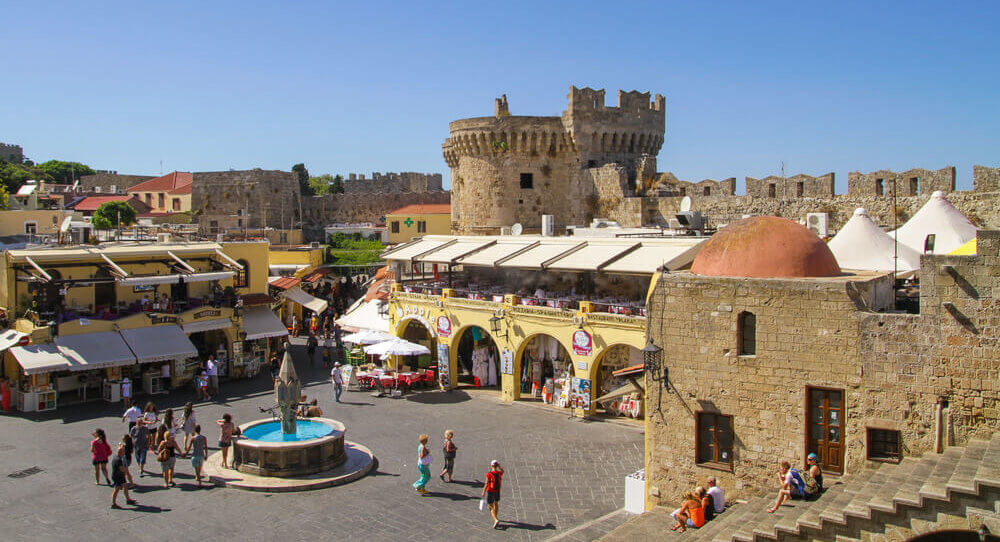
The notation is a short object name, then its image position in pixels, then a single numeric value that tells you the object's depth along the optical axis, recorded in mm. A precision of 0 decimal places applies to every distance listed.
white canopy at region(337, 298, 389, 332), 27234
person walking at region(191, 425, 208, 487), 15305
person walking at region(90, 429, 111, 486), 14929
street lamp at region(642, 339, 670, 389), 13031
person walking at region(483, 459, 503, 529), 13539
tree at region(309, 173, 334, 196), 90500
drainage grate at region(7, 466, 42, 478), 15633
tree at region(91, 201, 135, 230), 52012
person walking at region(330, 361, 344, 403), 22250
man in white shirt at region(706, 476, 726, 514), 12062
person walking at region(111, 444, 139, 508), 13867
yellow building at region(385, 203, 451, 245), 58781
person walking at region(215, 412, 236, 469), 16219
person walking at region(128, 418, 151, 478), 15672
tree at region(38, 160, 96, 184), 100075
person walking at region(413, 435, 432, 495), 14875
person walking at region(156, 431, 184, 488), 14930
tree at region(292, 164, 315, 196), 74312
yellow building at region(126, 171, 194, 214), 64812
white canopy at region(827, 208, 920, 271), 17500
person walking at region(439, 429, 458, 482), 15469
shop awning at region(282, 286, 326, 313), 32875
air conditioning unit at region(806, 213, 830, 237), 21062
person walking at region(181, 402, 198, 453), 17031
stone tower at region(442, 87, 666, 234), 35438
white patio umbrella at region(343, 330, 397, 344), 24516
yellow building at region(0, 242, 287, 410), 21656
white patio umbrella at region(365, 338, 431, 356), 23125
